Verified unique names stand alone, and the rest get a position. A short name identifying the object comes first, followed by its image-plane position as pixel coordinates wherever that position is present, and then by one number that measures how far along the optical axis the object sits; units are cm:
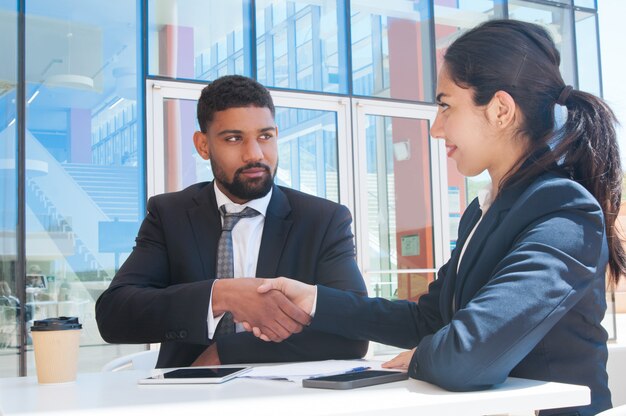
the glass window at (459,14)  824
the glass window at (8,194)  559
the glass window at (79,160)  579
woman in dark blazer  127
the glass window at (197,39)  655
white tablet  141
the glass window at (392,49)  769
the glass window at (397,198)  736
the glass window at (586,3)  888
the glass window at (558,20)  874
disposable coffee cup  153
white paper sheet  150
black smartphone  130
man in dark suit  193
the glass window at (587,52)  879
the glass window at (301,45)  719
